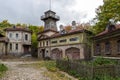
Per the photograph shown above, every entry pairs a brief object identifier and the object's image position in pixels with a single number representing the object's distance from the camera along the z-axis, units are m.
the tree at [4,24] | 29.65
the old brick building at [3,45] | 20.70
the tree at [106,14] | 14.28
